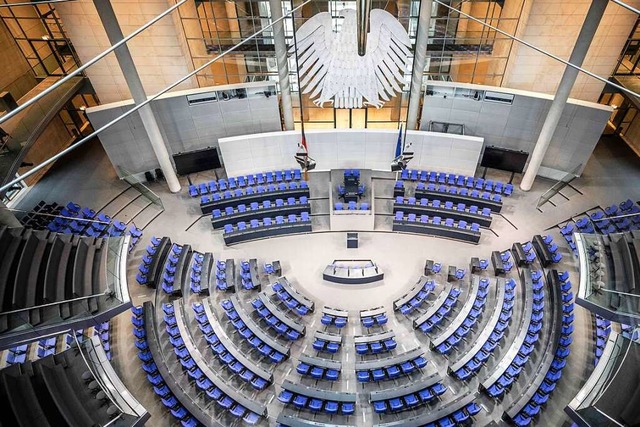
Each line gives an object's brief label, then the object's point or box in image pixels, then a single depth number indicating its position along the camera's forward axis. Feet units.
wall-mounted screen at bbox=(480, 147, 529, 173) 60.23
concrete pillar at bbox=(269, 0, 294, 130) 52.36
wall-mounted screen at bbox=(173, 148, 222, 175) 62.77
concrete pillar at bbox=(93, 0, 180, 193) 45.98
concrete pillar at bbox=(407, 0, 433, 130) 52.11
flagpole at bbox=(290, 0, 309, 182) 53.78
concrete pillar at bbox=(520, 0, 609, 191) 44.70
